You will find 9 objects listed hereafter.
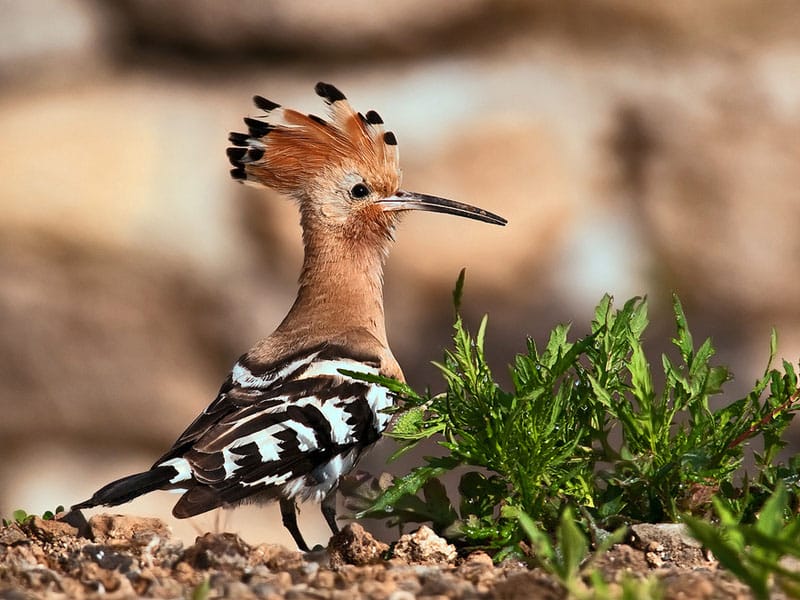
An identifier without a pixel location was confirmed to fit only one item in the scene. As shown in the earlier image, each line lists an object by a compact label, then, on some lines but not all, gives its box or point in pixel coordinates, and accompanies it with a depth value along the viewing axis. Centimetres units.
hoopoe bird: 552
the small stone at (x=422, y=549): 543
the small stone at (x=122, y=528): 543
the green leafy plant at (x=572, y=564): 377
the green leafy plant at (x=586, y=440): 543
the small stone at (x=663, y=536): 542
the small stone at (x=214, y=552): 520
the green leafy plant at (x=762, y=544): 379
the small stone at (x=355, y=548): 543
